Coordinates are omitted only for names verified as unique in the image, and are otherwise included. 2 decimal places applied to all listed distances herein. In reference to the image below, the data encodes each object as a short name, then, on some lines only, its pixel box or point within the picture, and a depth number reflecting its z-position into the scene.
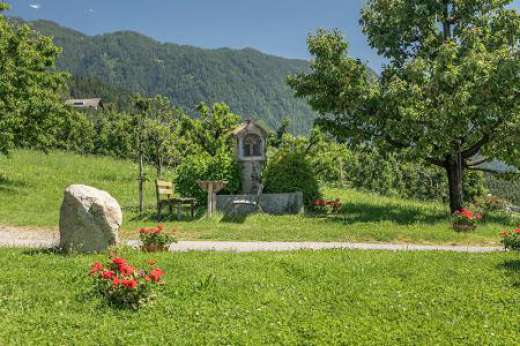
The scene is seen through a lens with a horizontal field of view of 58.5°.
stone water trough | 23.20
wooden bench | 21.88
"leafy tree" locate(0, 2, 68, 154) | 29.28
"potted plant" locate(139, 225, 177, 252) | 13.72
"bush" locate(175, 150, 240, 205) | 24.31
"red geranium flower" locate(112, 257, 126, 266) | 9.14
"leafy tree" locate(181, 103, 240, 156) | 38.69
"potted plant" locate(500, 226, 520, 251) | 14.34
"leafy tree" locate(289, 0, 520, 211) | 21.48
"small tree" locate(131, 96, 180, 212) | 26.80
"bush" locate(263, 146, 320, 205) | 24.50
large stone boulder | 12.57
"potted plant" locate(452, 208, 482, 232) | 18.52
